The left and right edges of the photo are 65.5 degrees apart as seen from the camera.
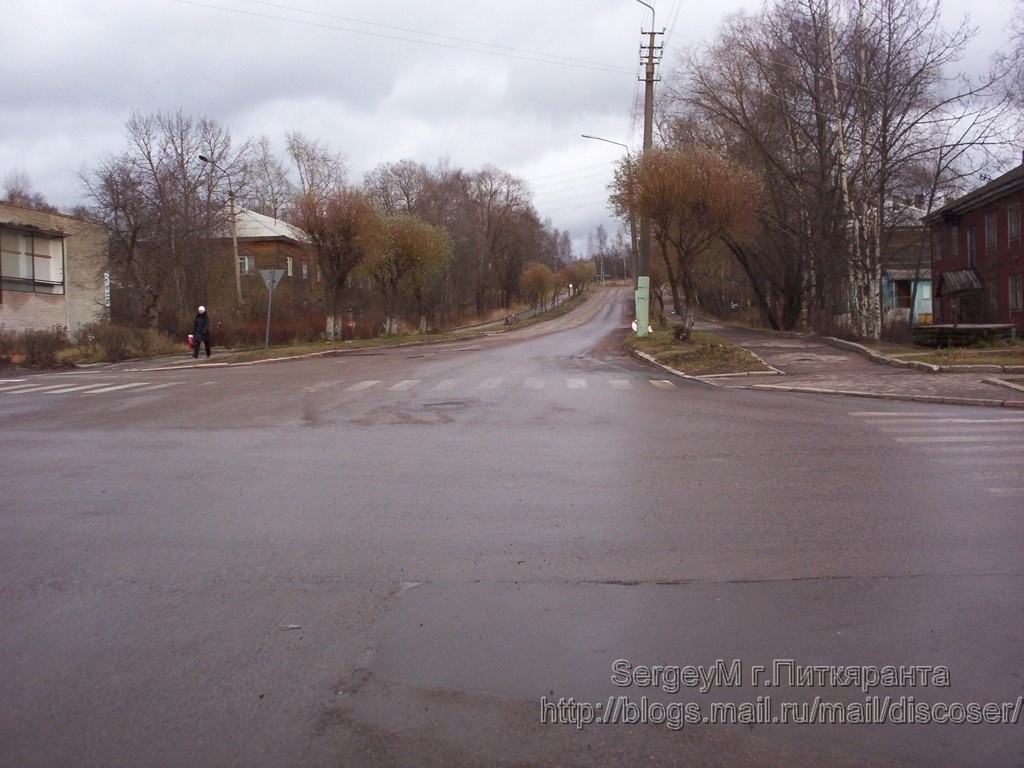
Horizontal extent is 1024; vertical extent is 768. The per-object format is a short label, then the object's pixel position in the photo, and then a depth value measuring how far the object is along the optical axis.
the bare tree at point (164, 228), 37.97
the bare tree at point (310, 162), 70.56
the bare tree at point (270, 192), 71.94
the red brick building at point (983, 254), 35.06
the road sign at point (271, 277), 28.98
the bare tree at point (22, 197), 75.06
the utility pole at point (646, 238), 27.97
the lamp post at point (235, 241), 39.81
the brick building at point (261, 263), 48.94
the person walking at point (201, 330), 27.83
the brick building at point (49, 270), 31.83
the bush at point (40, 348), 25.69
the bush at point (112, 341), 27.86
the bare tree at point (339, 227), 34.53
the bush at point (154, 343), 29.81
